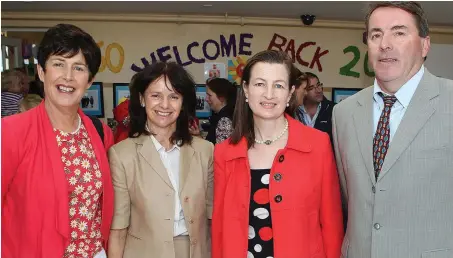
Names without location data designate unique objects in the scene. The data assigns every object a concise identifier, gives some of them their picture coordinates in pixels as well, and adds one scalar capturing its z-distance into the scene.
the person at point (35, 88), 6.43
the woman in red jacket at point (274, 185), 2.30
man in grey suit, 1.92
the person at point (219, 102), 4.97
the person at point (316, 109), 5.31
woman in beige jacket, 2.36
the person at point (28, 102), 5.23
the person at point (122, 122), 3.67
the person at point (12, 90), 5.39
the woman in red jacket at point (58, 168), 2.06
